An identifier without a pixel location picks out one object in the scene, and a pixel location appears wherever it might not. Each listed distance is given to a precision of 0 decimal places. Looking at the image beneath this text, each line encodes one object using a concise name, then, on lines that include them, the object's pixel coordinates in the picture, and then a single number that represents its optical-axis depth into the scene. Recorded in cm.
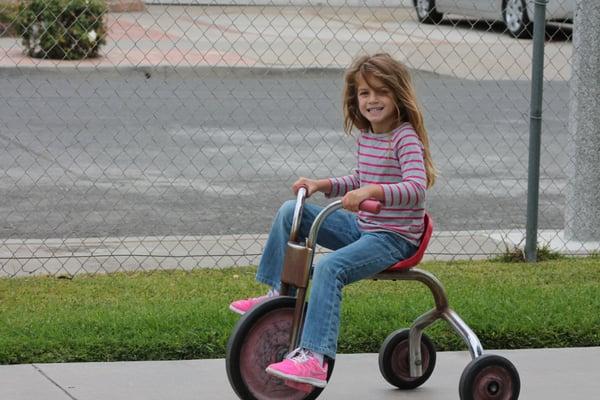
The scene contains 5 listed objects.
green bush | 3184
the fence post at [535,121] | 1503
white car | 3575
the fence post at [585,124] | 1578
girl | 912
